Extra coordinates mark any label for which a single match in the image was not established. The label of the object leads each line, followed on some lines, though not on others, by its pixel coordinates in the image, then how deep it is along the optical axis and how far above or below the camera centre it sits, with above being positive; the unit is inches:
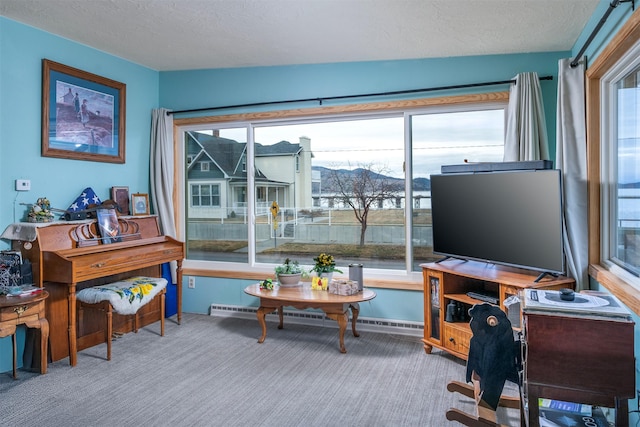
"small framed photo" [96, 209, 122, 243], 148.7 -4.2
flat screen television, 111.3 -1.3
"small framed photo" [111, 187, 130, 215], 165.2 +6.0
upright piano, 127.6 -15.9
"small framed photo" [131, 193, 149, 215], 172.9 +3.9
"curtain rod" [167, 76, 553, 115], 141.2 +41.7
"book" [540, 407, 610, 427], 78.0 -36.9
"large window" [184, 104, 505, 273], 156.1 +11.5
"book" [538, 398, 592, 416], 83.0 -36.8
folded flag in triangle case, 148.6 +4.3
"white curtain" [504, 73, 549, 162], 131.4 +26.5
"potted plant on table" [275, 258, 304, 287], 155.6 -21.4
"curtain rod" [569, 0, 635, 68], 83.5 +39.6
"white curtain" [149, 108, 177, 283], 179.3 +14.9
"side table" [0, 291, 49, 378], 112.1 -26.7
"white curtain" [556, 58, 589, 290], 114.3 +11.8
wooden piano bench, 133.5 -25.7
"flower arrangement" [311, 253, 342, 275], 155.3 -17.8
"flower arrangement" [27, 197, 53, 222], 131.8 +0.4
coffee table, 137.1 -27.1
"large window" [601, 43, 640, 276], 92.9 +11.0
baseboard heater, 153.9 -39.4
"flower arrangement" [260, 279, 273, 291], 151.9 -24.5
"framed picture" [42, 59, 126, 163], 141.5 +33.6
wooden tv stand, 118.0 -22.7
